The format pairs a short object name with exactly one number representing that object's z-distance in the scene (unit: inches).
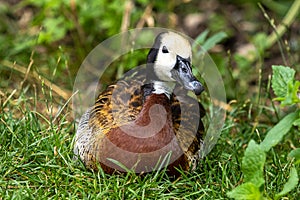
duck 257.6
